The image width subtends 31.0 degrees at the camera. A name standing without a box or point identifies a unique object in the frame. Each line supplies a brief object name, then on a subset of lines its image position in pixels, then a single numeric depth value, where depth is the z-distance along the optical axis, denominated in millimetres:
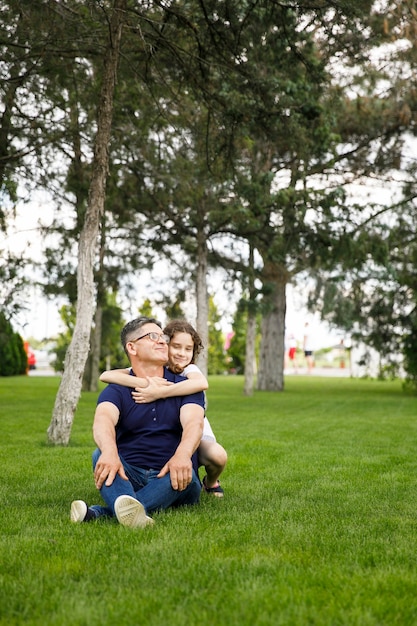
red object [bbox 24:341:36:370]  46991
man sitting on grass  4660
